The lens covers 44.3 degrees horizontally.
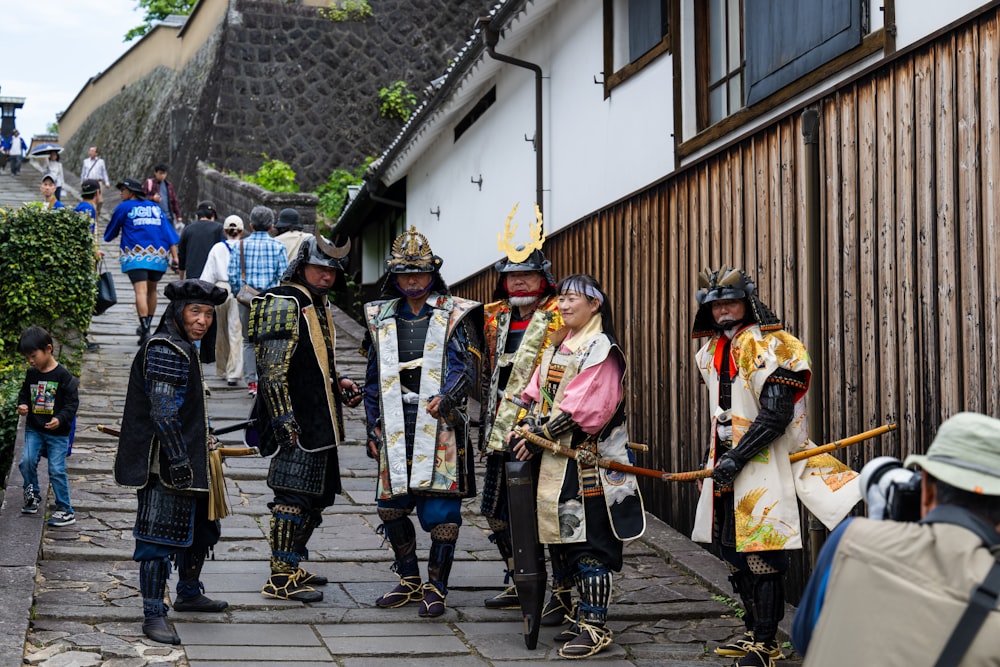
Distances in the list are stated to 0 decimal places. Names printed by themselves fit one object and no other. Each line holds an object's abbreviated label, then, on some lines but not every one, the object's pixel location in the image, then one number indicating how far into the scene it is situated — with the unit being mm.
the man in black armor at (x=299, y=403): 6684
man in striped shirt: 11547
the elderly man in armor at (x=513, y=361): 6680
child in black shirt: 7672
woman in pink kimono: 6055
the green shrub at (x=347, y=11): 26995
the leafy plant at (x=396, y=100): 27219
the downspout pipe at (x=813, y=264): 6520
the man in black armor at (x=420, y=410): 6586
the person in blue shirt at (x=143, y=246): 13250
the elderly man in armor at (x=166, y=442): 6004
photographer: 2609
